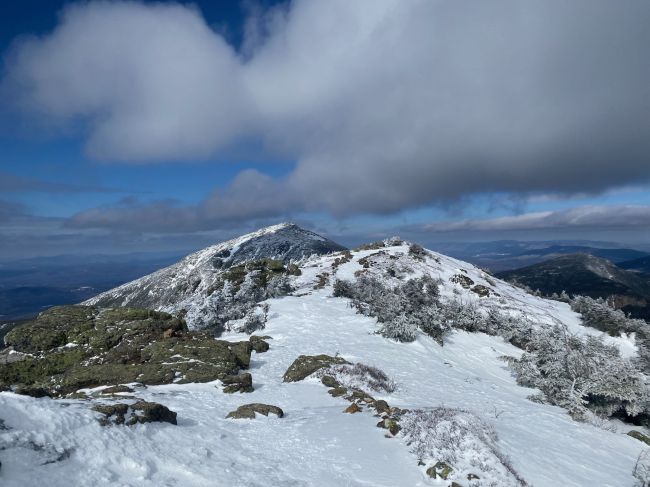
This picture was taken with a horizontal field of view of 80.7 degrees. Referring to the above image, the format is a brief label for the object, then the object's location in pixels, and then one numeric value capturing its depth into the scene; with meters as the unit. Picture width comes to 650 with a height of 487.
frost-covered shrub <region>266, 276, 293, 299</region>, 36.66
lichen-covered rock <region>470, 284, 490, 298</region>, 41.38
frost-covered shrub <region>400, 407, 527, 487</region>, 9.73
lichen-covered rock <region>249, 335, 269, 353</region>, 23.31
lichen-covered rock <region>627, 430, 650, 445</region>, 15.99
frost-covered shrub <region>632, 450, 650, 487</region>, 10.68
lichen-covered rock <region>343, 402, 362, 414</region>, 14.38
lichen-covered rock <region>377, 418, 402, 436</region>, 12.34
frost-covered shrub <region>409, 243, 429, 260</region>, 52.06
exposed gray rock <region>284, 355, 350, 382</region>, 19.22
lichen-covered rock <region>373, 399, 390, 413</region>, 14.16
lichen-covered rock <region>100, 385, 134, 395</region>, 14.34
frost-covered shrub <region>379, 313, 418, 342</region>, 26.80
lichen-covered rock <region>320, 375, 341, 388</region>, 18.02
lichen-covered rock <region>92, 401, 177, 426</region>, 9.84
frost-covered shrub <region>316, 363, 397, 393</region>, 18.09
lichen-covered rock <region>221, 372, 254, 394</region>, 16.83
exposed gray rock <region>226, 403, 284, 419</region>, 13.45
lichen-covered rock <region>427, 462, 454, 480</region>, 9.70
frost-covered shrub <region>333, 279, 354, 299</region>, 37.69
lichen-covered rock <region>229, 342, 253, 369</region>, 20.22
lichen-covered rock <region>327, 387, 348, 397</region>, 16.81
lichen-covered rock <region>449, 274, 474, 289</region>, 44.26
